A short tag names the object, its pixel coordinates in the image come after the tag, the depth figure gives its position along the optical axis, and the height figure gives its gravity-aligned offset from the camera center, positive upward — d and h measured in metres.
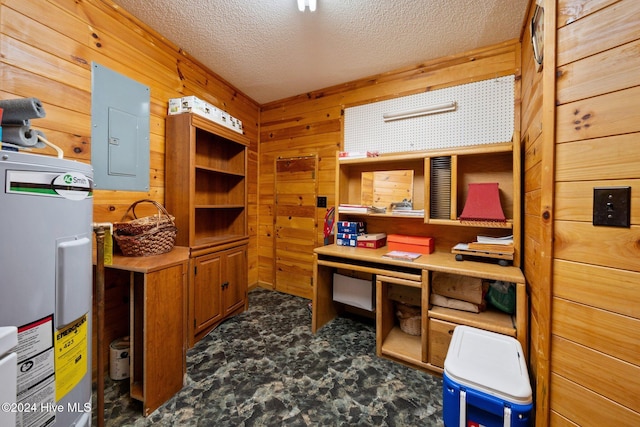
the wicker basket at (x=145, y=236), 1.57 -0.17
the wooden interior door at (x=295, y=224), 3.04 -0.16
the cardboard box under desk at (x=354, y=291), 2.35 -0.78
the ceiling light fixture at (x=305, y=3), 1.60 +1.35
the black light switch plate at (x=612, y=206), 0.81 +0.03
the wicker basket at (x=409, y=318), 2.07 -0.90
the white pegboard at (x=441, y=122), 2.05 +0.85
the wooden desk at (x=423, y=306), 1.51 -0.67
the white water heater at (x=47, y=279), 0.67 -0.22
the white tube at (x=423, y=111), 2.21 +0.96
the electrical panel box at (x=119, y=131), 1.68 +0.56
